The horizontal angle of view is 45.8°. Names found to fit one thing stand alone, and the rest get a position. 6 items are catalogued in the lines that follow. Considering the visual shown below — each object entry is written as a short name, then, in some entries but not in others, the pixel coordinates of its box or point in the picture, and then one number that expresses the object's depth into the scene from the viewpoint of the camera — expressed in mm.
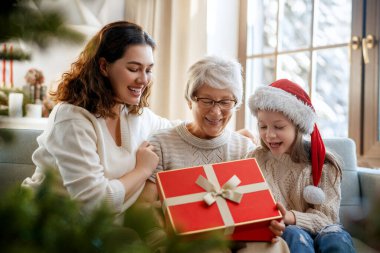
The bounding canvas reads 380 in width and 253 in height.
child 1608
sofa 2012
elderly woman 1769
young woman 1524
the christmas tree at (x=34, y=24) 387
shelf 3016
